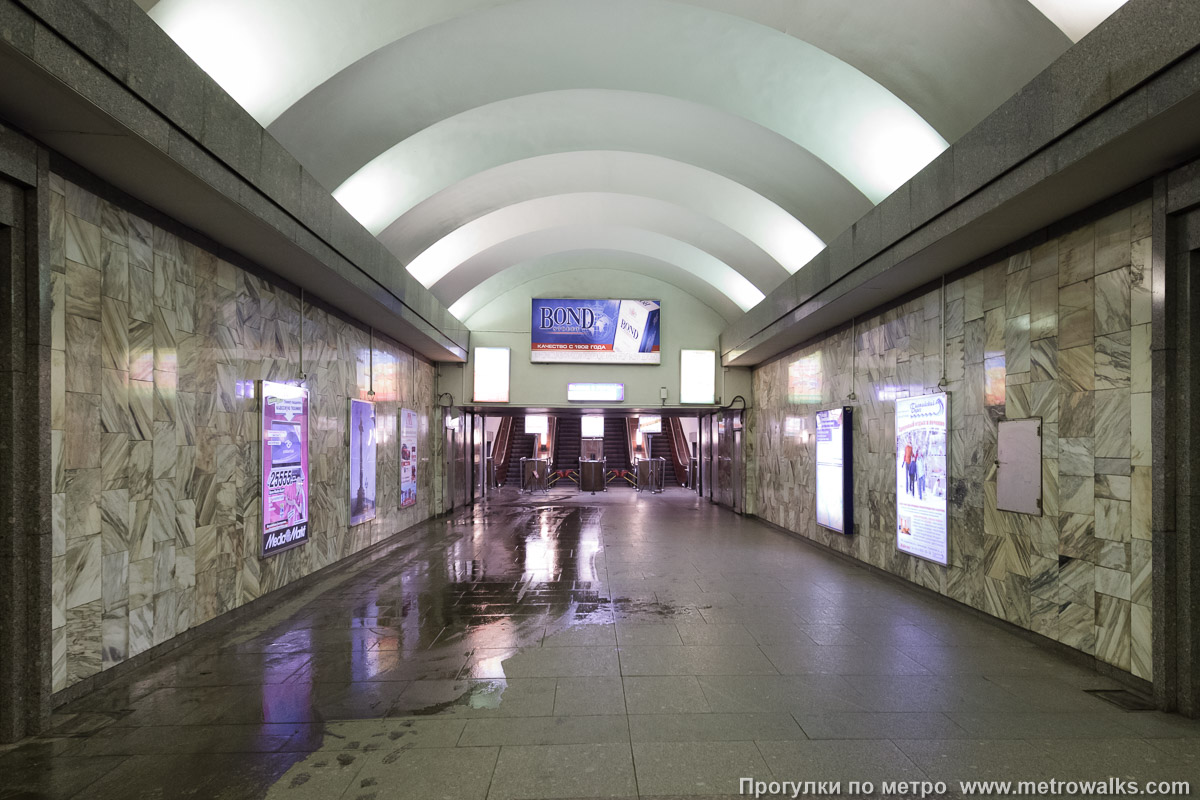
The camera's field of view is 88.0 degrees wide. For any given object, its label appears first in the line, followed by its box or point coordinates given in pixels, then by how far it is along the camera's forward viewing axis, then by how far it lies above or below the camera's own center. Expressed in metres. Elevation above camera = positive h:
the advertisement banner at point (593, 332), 14.28 +1.71
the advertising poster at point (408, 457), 11.01 -0.94
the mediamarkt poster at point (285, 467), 6.18 -0.64
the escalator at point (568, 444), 24.62 -1.54
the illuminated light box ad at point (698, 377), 14.35 +0.67
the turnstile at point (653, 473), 20.55 -2.23
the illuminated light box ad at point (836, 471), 8.40 -0.91
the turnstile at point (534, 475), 20.17 -2.25
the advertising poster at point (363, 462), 8.52 -0.79
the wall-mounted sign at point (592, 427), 25.55 -0.87
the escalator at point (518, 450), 23.86 -1.74
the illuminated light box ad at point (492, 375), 14.09 +0.70
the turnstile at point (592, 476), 19.73 -2.26
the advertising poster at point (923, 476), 6.27 -0.75
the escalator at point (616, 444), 24.69 -1.56
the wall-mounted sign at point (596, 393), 14.28 +0.30
